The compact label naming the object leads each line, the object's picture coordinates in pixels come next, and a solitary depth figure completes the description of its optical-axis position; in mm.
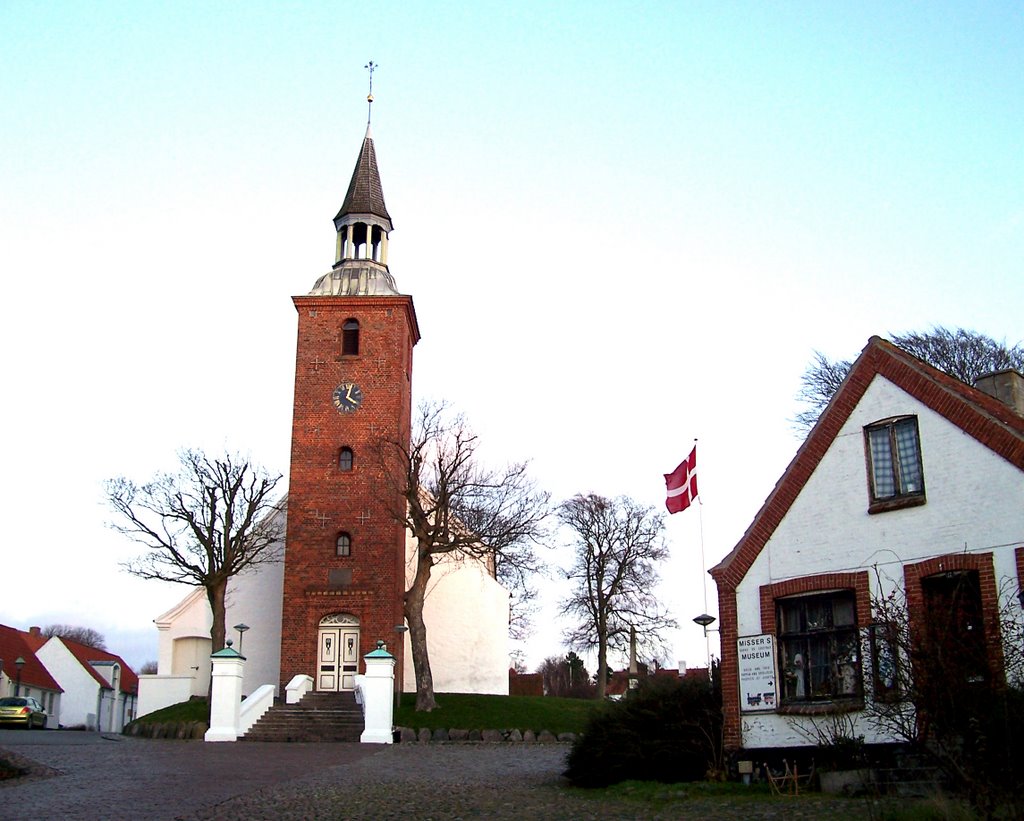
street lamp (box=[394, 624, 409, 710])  34844
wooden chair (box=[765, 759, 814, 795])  15453
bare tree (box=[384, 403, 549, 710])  34625
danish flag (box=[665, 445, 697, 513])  23688
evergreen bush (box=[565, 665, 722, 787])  16938
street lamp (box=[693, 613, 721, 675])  20859
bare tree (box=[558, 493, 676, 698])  54375
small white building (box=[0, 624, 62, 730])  64250
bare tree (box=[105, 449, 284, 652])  36156
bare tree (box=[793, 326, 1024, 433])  40594
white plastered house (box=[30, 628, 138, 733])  69375
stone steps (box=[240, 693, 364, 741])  29703
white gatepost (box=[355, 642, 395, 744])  29016
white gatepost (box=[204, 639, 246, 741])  29000
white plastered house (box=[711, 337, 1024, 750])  15445
